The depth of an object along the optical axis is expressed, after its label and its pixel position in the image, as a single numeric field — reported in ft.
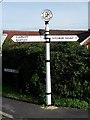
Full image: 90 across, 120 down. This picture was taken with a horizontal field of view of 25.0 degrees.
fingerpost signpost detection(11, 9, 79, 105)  21.22
